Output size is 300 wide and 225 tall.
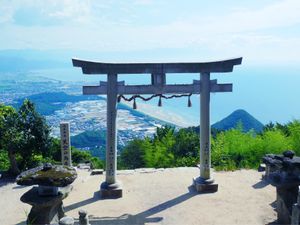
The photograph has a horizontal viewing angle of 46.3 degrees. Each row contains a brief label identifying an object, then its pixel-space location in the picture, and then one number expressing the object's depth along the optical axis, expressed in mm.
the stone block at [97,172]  15430
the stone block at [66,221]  7424
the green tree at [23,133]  14500
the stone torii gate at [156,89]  11891
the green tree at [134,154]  21500
